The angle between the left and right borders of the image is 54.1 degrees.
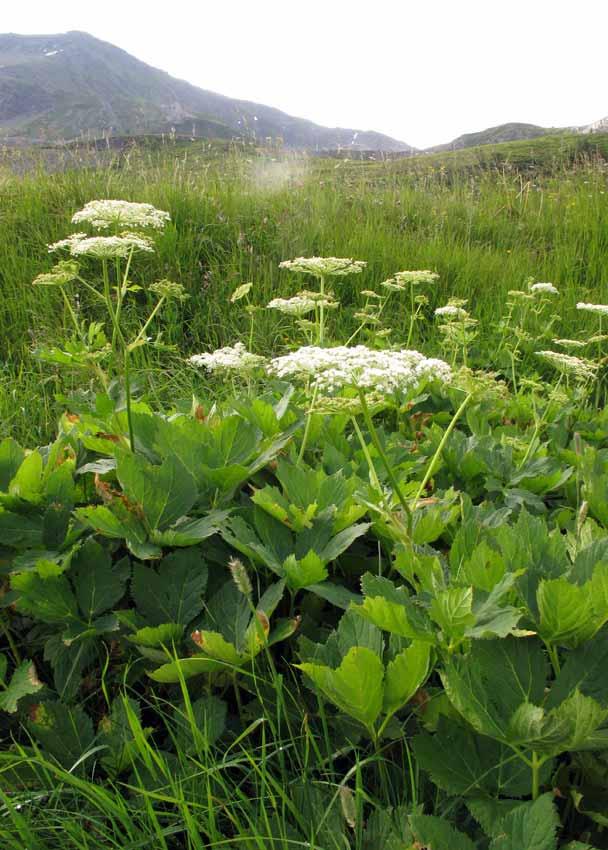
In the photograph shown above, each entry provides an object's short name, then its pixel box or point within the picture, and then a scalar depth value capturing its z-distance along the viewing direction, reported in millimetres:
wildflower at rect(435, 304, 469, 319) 2848
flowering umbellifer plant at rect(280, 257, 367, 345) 2210
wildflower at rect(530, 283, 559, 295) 3277
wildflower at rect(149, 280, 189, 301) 2152
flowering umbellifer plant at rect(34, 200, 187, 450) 1718
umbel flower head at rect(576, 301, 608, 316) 2689
